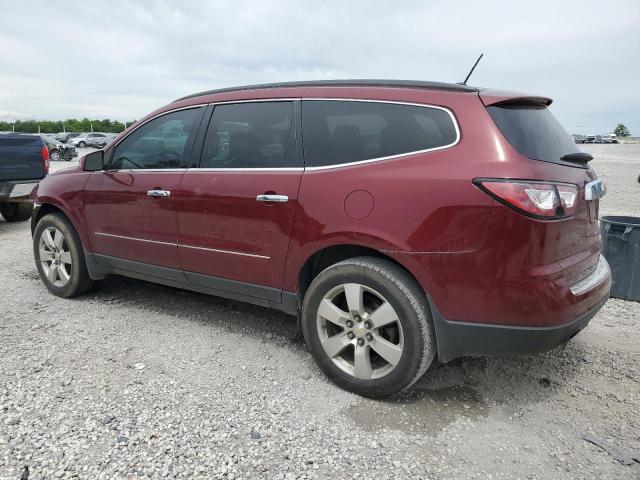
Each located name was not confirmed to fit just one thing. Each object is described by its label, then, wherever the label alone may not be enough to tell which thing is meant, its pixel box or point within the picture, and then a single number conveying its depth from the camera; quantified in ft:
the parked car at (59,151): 92.69
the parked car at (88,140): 136.05
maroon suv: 8.01
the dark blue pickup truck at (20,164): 23.84
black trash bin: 14.75
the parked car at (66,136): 133.57
